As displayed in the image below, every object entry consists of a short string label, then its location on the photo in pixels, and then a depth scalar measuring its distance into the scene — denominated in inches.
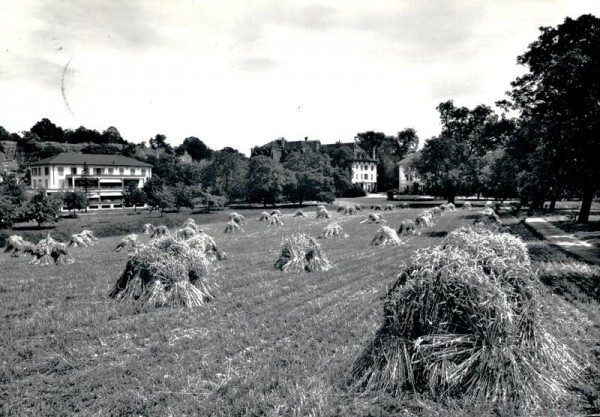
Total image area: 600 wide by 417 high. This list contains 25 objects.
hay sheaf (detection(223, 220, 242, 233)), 1392.7
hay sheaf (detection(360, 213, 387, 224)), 1560.8
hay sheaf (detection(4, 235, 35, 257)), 940.6
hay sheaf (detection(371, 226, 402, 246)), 924.6
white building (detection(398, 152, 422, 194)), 4366.9
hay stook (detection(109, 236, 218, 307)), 473.1
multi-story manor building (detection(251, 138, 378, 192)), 4542.3
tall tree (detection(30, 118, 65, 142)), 5639.8
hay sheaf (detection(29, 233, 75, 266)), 789.9
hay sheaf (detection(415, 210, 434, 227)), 1337.4
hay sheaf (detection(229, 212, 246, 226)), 1529.2
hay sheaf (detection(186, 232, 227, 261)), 723.4
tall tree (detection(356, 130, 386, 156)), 5649.6
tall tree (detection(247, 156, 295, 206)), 2805.1
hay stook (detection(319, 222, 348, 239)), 1121.4
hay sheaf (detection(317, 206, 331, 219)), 1942.7
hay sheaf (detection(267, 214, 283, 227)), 1625.0
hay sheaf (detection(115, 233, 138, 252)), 978.1
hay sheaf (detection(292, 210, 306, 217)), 2091.5
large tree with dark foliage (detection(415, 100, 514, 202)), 2694.4
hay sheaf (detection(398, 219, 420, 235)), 1132.5
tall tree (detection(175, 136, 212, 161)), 6161.4
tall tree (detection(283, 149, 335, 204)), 2896.2
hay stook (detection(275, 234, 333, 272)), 653.9
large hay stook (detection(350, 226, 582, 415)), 255.8
